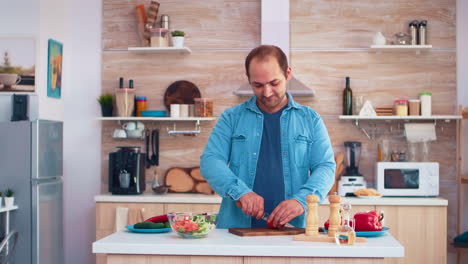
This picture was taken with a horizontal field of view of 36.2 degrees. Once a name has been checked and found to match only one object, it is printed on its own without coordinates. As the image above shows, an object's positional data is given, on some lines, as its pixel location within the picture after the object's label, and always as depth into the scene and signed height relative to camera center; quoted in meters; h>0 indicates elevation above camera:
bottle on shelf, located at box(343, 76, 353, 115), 5.85 +0.24
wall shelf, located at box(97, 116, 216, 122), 5.84 +0.08
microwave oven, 5.57 -0.38
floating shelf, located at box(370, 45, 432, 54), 5.72 +0.66
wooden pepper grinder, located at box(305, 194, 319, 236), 2.59 -0.32
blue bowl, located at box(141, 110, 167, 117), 5.90 +0.12
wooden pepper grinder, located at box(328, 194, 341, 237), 2.60 -0.31
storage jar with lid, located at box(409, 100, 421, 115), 5.76 +0.18
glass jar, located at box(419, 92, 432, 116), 5.75 +0.21
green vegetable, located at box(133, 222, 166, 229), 2.76 -0.38
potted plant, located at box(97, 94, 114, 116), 5.98 +0.21
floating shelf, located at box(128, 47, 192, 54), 5.88 +0.65
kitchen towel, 5.80 -0.02
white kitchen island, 2.36 -0.41
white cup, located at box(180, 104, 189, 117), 5.94 +0.16
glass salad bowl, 2.57 -0.35
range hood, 5.77 +0.84
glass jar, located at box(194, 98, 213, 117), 5.89 +0.18
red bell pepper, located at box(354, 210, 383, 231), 2.71 -0.35
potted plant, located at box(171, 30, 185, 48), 5.89 +0.74
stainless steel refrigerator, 5.02 -0.37
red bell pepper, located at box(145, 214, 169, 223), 2.98 -0.38
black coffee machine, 5.68 -0.34
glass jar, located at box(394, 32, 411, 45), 5.81 +0.75
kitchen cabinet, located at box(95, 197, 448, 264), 5.34 -0.69
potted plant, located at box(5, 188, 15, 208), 4.89 -0.48
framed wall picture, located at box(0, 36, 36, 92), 5.57 +0.53
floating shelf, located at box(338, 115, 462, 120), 5.68 +0.10
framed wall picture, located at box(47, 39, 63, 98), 5.73 +0.48
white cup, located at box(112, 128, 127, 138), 5.97 -0.04
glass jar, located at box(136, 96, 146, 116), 6.02 +0.20
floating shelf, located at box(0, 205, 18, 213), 4.77 -0.55
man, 2.90 -0.09
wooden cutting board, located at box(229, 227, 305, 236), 2.62 -0.38
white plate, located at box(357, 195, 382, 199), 5.40 -0.51
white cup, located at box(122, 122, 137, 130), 5.99 +0.02
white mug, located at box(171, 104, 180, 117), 5.91 +0.15
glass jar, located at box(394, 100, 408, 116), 5.73 +0.16
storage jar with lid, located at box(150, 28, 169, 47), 5.89 +0.75
